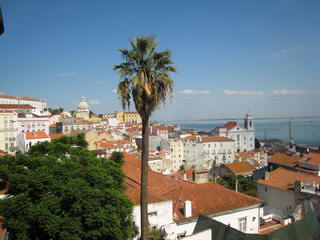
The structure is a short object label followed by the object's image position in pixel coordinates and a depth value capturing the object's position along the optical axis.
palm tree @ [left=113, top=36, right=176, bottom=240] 9.10
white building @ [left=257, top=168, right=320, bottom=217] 24.09
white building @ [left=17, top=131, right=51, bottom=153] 47.59
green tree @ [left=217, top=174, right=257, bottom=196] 44.81
